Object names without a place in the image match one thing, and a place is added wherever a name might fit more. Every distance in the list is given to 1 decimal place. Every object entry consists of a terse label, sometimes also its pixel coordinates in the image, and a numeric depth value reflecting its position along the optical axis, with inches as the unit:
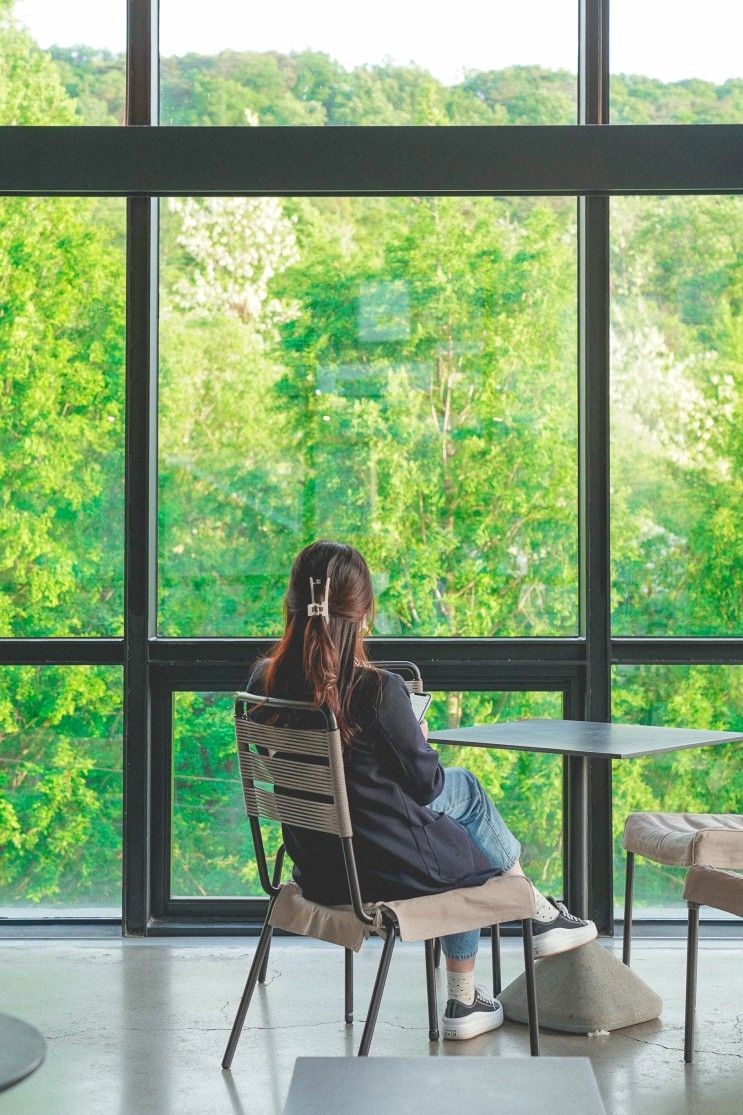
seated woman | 100.3
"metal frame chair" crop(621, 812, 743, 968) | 114.0
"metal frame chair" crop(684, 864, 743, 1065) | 107.2
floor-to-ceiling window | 158.4
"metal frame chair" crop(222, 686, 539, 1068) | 97.3
